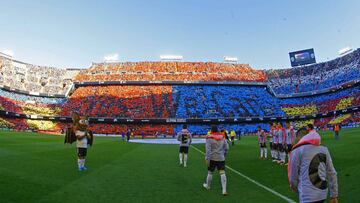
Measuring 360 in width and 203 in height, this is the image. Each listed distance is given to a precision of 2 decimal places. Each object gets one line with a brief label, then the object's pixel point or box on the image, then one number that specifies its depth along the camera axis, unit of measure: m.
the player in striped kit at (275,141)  17.78
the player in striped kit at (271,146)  18.53
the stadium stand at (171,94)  61.44
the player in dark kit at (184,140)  15.85
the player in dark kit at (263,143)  19.41
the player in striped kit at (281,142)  16.67
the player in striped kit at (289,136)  16.27
